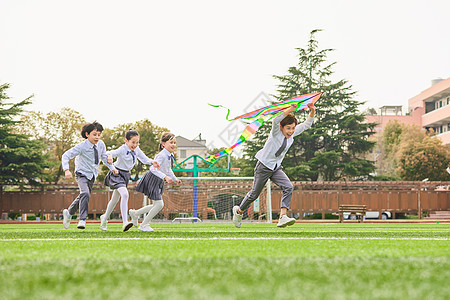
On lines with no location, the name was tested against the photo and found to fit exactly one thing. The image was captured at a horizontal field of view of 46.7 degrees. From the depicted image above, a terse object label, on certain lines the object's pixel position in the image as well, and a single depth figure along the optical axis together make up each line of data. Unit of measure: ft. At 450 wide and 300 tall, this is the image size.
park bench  71.56
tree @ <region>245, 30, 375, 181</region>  123.95
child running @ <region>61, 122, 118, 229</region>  28.19
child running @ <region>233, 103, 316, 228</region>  27.32
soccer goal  83.15
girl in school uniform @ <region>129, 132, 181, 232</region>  28.24
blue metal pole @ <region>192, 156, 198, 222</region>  84.80
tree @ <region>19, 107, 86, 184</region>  130.21
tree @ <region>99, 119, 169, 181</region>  136.36
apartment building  196.75
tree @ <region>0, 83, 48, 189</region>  99.95
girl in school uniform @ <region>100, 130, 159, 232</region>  28.09
